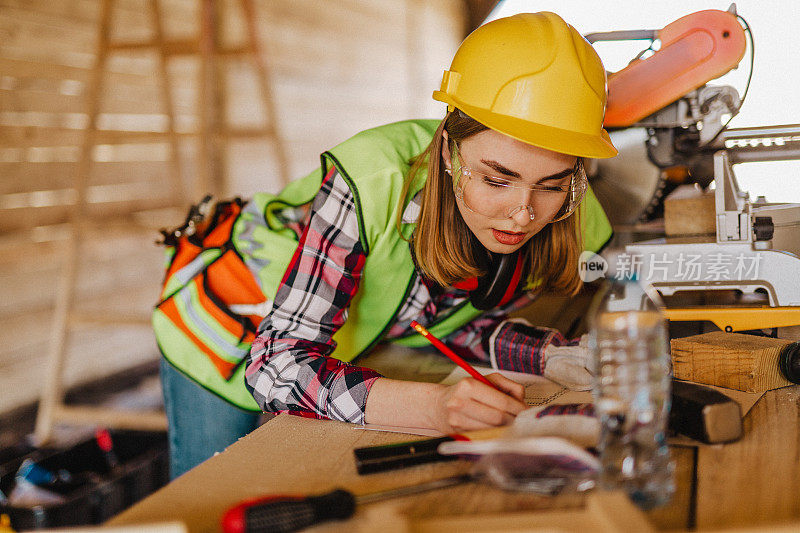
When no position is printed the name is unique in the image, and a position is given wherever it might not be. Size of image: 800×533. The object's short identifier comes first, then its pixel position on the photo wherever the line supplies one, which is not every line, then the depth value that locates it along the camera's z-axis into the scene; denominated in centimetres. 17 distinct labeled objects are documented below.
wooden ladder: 220
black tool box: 179
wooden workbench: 63
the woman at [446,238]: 97
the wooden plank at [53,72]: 231
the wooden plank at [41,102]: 232
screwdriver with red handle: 58
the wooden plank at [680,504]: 62
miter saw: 112
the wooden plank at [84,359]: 243
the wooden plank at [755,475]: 62
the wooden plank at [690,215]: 135
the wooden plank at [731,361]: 100
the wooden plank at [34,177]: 232
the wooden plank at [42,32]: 229
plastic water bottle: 69
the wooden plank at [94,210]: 234
